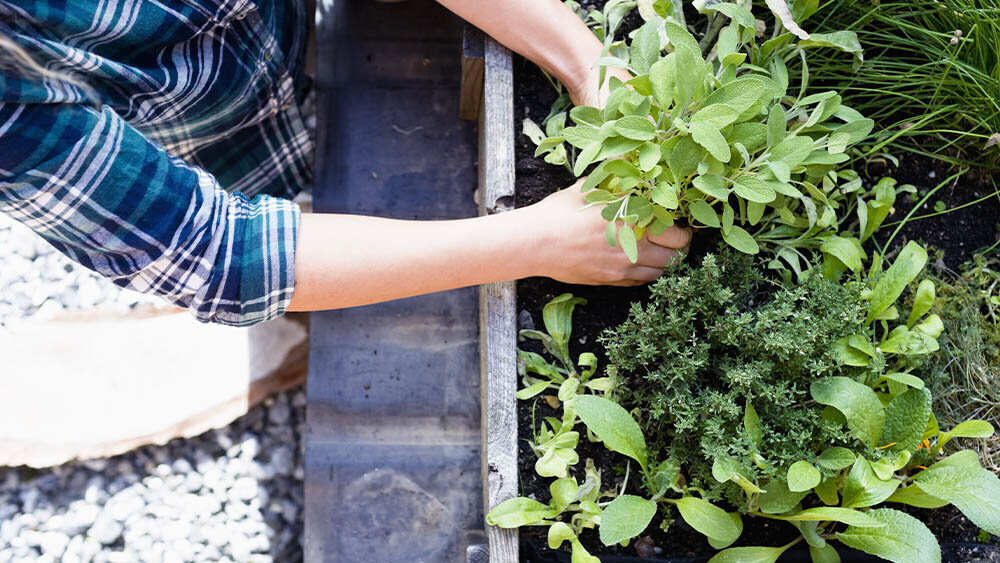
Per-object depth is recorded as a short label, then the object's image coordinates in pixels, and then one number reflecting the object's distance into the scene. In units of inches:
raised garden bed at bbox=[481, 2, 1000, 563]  36.0
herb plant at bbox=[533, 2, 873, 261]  29.6
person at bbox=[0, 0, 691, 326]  29.3
